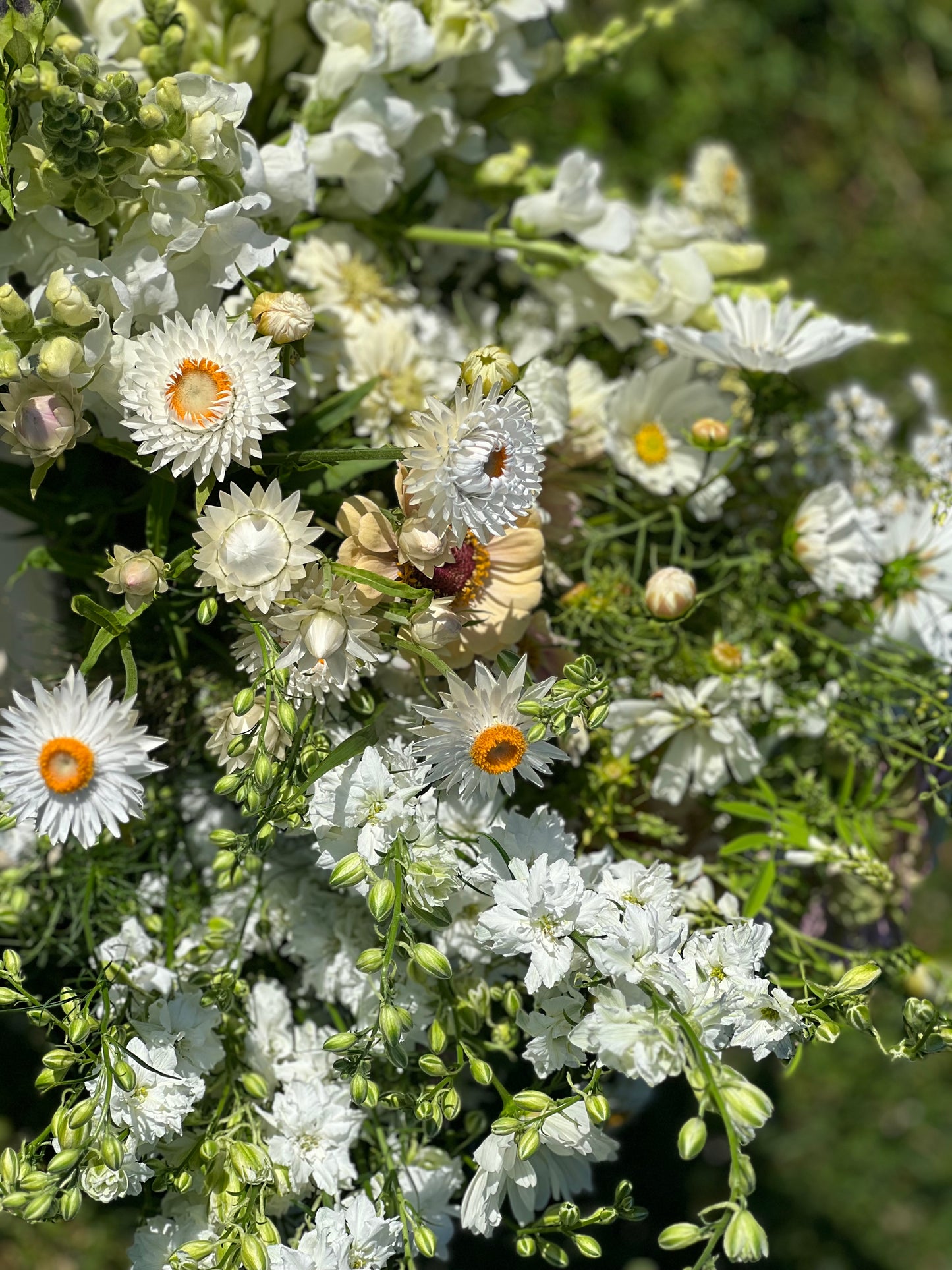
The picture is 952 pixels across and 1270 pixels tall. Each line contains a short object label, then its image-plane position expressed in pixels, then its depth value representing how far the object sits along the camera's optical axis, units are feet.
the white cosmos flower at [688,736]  2.11
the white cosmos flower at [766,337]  2.13
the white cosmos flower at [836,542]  2.24
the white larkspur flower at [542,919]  1.57
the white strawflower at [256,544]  1.61
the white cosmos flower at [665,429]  2.30
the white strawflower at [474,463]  1.54
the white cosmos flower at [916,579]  2.31
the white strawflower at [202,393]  1.60
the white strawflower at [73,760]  1.53
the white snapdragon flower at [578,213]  2.29
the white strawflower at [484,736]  1.62
